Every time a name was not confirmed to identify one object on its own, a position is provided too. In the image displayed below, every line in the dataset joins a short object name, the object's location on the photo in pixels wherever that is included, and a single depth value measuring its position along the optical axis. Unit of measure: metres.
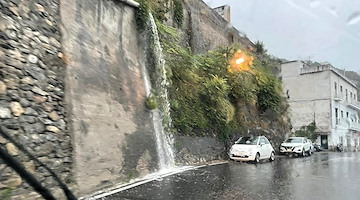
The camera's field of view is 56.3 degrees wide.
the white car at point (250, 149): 17.33
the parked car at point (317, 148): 37.53
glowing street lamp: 20.78
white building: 43.50
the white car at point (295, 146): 24.72
